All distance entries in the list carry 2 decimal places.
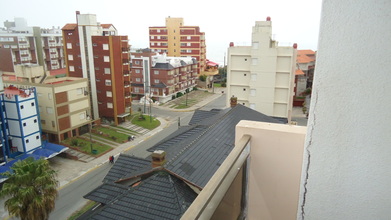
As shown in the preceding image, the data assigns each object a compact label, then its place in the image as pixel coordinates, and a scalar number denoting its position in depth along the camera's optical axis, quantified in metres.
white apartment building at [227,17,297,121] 32.09
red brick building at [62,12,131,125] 36.88
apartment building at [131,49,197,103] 52.75
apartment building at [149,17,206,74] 68.38
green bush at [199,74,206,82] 65.43
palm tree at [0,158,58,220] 13.79
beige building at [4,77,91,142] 30.70
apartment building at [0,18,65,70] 54.62
